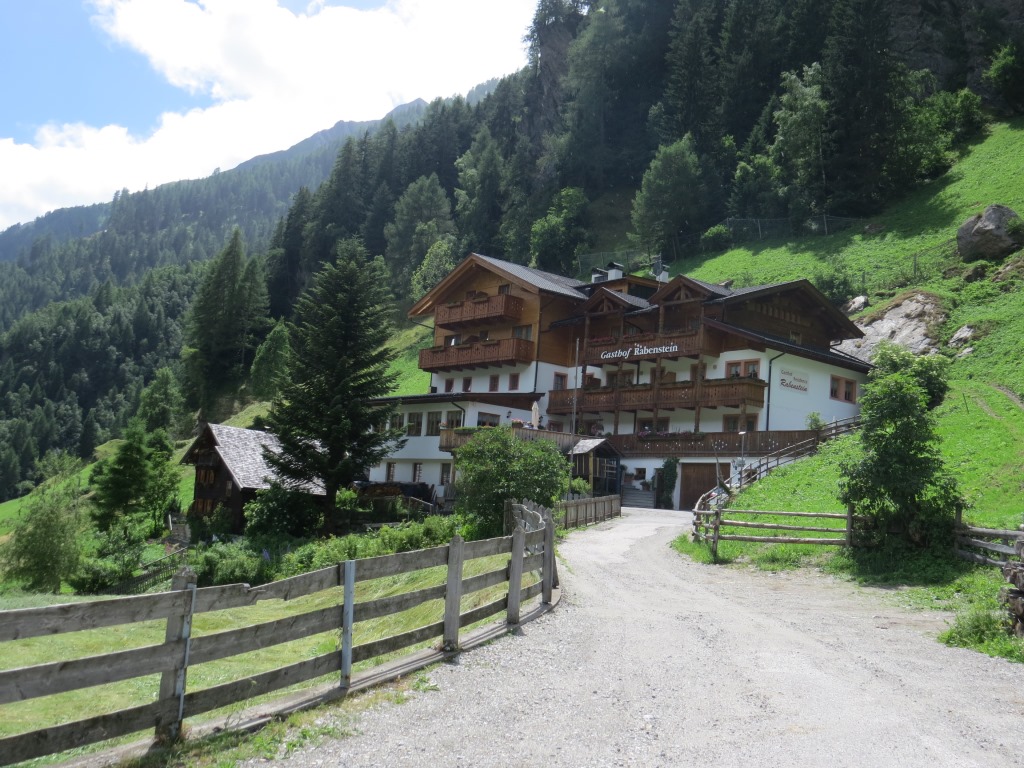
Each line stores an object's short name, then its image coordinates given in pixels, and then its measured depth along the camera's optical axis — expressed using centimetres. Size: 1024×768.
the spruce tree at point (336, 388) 3791
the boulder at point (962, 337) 4359
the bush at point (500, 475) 2464
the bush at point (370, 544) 2833
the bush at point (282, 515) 3925
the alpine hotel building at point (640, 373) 4331
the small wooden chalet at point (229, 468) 4603
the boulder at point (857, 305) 5356
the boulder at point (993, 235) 5169
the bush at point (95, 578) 3794
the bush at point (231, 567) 3209
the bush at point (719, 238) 7600
